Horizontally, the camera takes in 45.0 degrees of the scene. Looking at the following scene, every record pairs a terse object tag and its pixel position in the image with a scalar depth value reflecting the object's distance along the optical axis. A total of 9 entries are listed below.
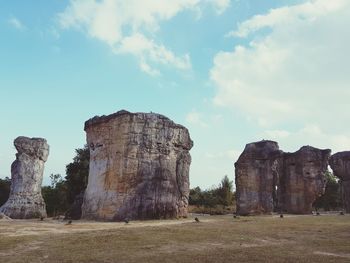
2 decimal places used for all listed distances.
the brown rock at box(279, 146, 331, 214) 32.09
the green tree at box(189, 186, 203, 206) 47.25
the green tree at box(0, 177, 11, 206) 44.26
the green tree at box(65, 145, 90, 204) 39.66
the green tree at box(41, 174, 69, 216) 42.47
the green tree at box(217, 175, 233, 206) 46.91
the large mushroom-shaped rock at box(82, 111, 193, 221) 23.06
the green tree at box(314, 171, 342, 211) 52.12
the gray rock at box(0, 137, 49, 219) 32.02
